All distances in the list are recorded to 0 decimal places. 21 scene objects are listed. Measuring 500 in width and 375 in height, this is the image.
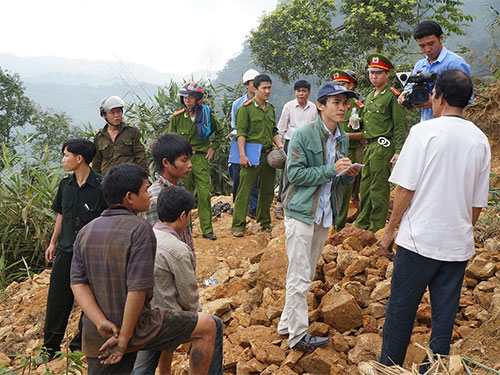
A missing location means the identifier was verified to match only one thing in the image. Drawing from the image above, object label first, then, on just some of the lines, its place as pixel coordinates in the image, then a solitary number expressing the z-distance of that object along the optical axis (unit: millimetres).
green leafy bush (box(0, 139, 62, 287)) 5650
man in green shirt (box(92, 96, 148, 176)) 4617
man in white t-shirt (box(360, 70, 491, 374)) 2033
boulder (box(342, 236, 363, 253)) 3883
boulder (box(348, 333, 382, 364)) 2740
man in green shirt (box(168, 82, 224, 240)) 5207
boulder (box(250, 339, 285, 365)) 2830
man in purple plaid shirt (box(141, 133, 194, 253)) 2643
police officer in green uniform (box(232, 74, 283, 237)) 5109
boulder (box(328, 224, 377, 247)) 3996
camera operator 3146
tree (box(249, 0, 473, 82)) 10281
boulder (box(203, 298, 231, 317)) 3541
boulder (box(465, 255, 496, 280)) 3176
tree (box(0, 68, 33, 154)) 17953
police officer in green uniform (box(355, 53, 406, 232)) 4262
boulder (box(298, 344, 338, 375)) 2711
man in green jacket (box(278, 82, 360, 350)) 2732
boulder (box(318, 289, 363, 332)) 3021
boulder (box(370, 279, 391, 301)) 3203
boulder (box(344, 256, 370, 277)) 3508
